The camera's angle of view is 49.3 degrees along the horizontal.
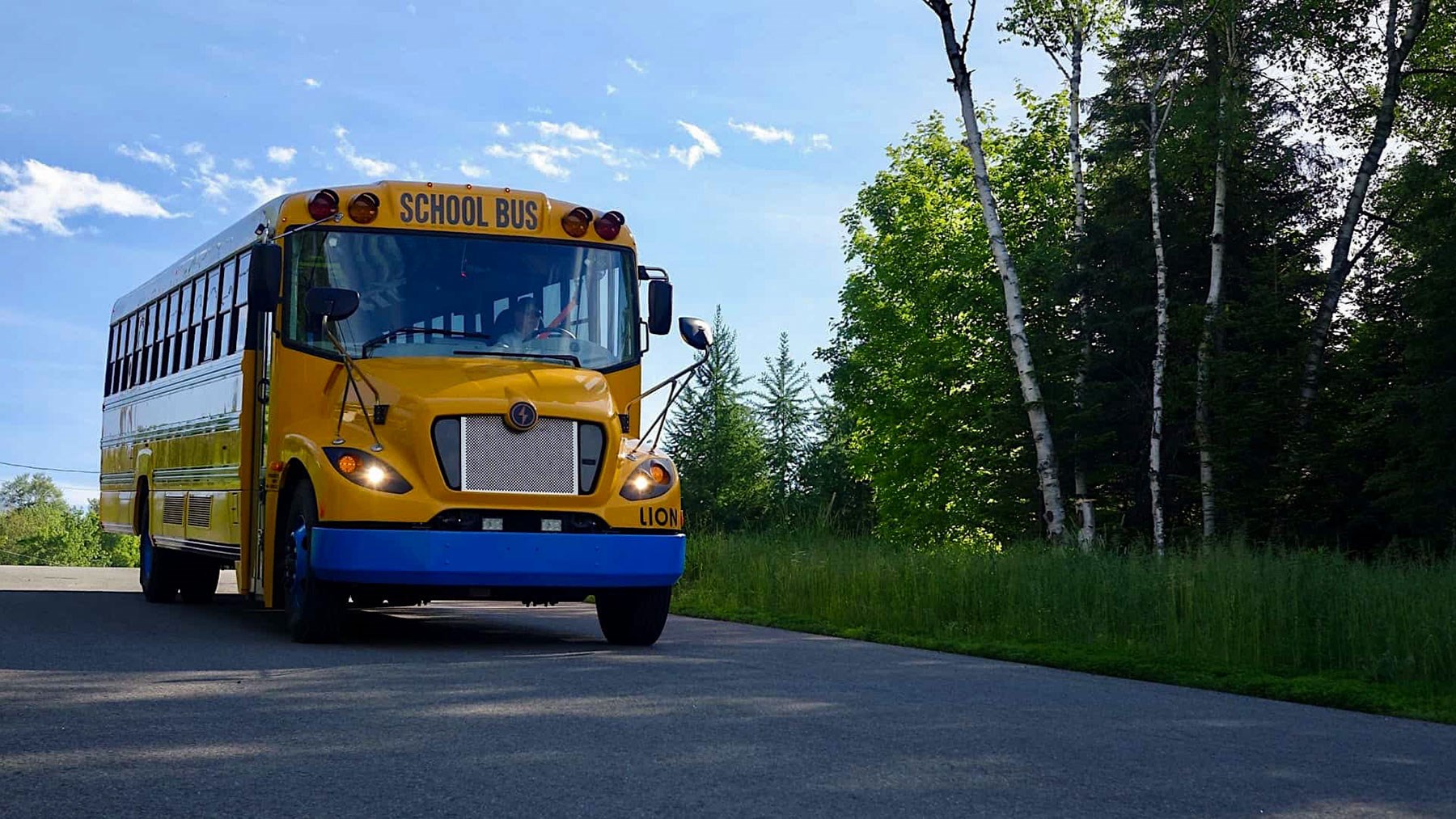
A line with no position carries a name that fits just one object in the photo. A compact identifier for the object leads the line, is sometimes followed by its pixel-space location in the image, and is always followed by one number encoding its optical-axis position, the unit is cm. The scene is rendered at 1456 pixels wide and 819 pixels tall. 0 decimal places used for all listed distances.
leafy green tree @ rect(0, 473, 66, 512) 17350
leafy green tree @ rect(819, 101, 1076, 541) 4394
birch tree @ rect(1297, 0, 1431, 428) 2978
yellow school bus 1111
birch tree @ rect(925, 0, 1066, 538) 2769
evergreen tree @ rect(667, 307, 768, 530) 8381
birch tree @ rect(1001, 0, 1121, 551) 3334
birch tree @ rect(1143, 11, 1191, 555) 3142
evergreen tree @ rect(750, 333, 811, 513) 9312
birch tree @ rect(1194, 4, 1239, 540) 3009
